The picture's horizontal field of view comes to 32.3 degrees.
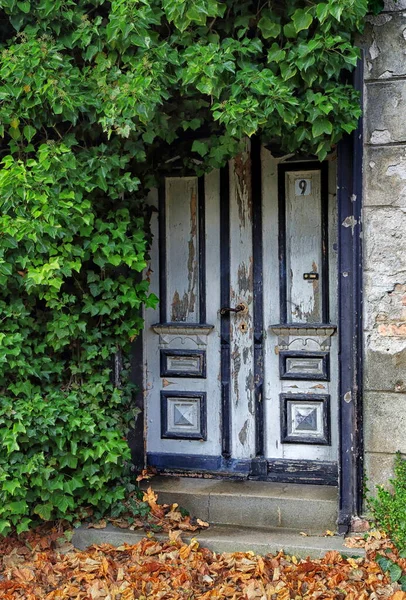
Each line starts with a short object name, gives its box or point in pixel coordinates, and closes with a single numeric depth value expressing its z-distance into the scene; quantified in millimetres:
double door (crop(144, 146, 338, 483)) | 4918
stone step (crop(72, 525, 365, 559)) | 4215
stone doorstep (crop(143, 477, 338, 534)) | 4559
